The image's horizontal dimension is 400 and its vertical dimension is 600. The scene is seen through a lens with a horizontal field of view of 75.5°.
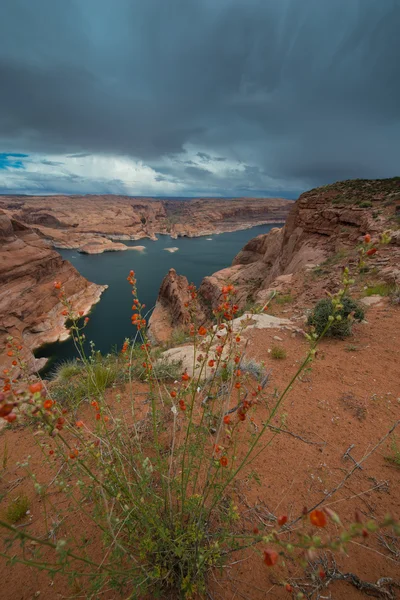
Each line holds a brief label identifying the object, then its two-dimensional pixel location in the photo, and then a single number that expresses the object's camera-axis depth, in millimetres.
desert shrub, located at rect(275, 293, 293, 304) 10328
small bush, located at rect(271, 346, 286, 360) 5411
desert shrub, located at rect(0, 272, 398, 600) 1228
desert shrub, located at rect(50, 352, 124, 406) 4395
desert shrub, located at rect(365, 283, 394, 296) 8152
